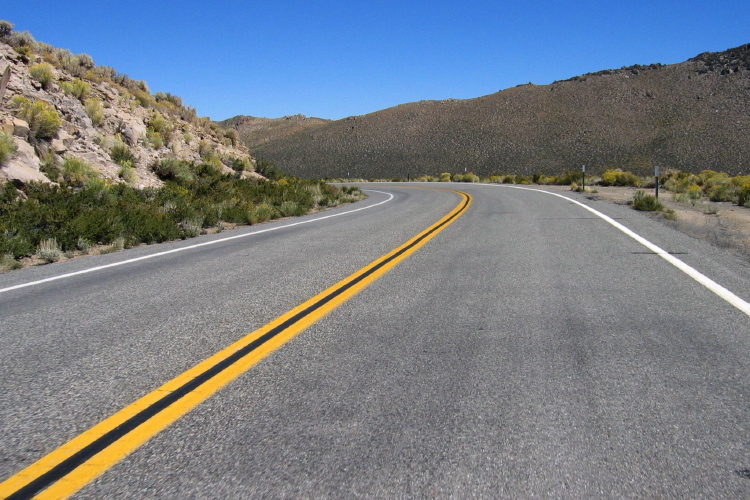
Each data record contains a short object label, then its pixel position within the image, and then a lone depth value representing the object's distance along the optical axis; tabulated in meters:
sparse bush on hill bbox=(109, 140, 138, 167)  19.67
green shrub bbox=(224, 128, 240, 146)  34.31
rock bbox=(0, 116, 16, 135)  16.33
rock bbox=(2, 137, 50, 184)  14.52
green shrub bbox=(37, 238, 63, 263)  10.12
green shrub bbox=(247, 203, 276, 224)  16.92
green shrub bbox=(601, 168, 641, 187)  39.00
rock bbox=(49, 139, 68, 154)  17.56
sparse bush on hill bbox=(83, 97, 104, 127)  21.22
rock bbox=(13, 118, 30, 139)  16.56
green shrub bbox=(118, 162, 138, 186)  18.58
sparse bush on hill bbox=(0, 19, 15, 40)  23.78
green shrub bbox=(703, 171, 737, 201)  25.77
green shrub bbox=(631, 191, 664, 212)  18.25
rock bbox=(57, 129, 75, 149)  18.34
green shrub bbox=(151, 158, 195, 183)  21.16
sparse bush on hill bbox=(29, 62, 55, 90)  20.72
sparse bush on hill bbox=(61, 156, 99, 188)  16.39
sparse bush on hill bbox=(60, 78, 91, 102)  21.56
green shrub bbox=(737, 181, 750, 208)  22.88
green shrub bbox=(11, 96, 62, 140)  17.39
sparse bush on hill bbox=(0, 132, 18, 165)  14.46
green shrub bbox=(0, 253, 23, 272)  9.36
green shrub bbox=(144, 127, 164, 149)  23.00
